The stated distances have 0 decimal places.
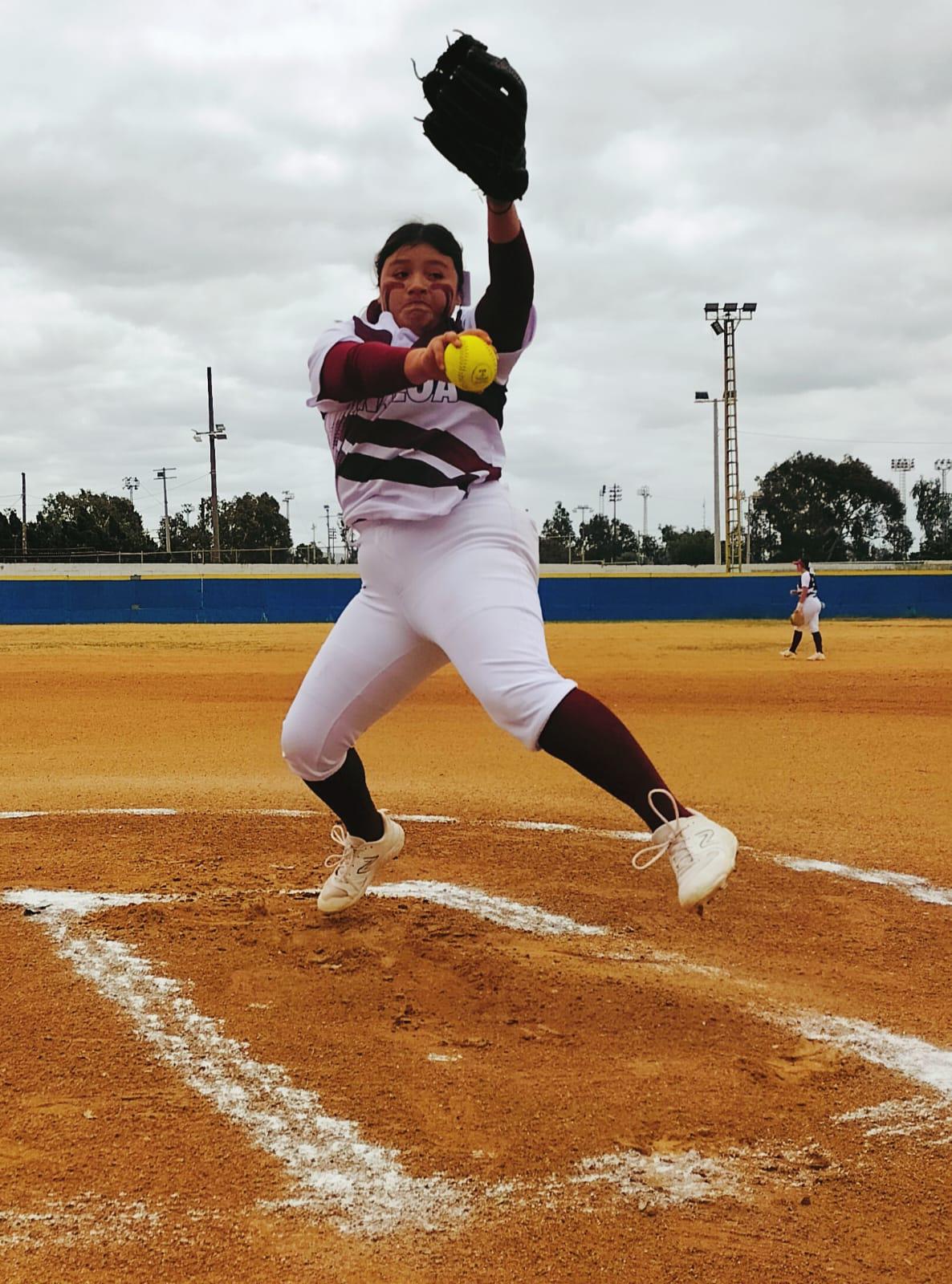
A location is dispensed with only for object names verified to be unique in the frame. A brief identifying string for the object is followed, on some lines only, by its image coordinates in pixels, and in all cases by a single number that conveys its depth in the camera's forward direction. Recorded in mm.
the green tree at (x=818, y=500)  68000
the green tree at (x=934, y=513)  77500
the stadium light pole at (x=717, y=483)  43531
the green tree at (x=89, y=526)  59688
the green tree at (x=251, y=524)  75250
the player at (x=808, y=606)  17359
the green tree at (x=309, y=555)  46812
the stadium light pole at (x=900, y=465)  76750
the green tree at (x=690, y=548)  69500
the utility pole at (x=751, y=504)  70125
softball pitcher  2531
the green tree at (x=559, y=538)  69000
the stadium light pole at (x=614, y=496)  100812
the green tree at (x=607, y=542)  80000
